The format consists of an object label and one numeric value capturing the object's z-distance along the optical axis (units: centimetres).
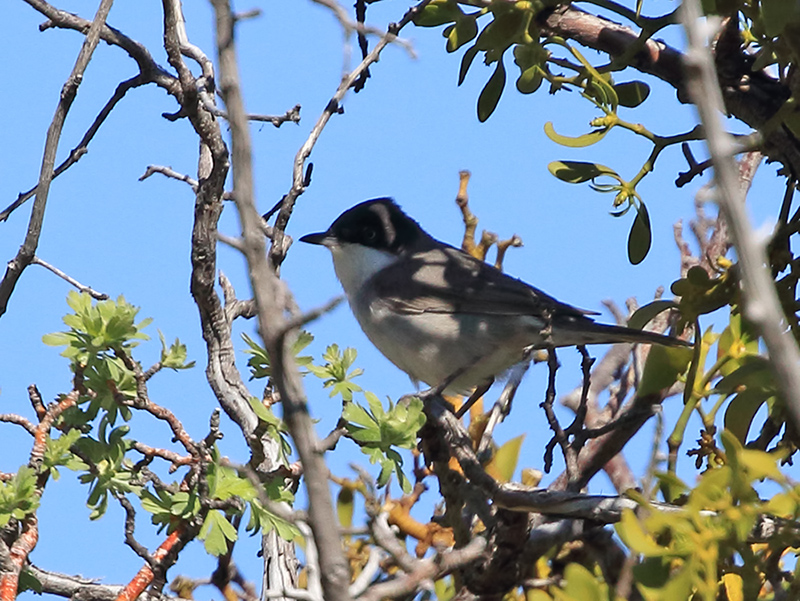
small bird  859
